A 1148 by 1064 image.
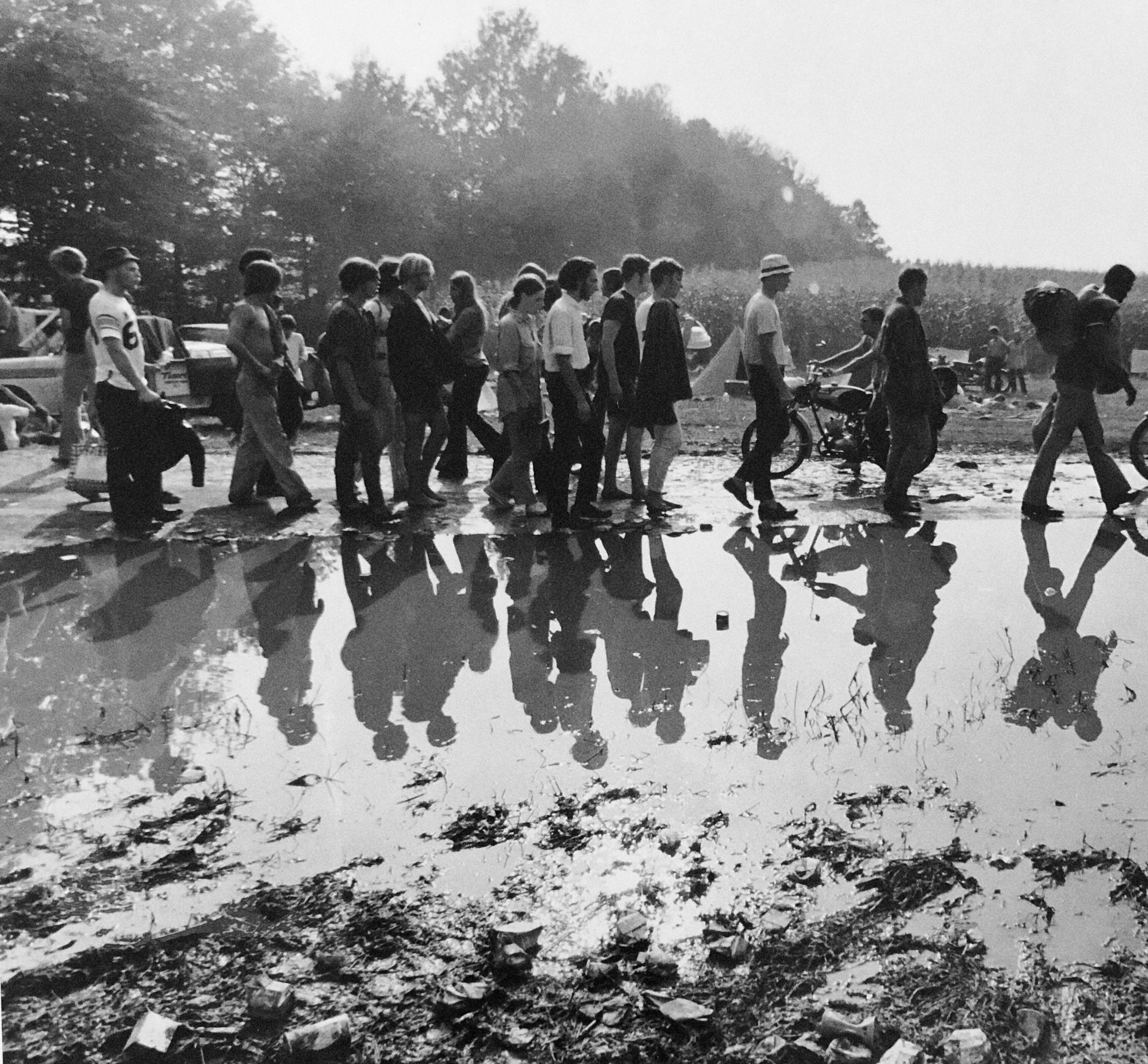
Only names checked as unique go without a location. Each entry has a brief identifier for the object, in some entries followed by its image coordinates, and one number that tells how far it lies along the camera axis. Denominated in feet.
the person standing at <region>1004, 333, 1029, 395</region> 86.33
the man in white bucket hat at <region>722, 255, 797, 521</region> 30.01
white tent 70.13
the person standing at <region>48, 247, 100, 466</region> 33.94
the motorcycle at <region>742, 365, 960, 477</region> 35.88
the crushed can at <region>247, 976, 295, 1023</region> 9.49
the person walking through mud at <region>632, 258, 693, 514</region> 29.53
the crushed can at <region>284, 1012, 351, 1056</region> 9.07
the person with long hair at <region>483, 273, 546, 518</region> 29.22
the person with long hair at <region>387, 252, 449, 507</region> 29.48
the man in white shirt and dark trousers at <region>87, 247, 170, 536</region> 26.78
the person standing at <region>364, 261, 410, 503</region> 30.22
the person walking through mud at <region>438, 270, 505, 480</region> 32.32
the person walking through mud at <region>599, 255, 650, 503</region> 29.30
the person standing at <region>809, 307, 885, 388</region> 38.11
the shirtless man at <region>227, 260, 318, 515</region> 28.66
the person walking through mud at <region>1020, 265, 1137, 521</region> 29.86
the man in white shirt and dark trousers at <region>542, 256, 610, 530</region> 27.58
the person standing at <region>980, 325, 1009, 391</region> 84.64
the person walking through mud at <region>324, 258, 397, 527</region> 28.55
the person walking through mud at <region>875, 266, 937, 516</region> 30.25
